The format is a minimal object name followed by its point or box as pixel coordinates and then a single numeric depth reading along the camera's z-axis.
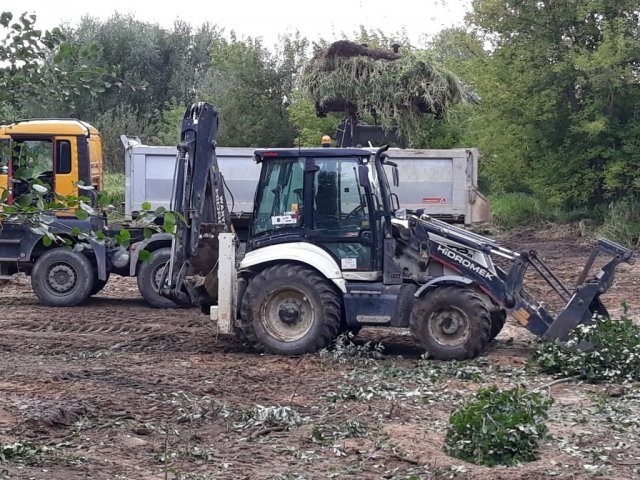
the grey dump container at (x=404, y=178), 15.80
